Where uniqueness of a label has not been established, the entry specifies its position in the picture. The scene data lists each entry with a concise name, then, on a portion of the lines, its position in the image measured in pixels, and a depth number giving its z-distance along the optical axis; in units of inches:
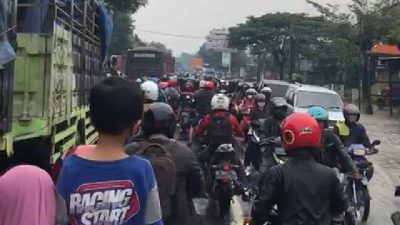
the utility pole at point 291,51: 1971.0
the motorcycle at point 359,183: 302.5
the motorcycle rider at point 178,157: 166.4
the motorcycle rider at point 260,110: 474.3
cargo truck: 212.1
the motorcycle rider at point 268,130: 327.3
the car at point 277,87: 866.0
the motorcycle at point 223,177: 315.3
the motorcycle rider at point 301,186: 146.3
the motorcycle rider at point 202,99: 535.8
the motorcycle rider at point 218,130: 328.5
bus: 1453.0
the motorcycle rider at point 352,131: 327.6
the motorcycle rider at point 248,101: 584.6
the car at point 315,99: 672.4
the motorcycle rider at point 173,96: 639.8
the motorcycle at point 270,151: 298.1
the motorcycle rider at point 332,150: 258.7
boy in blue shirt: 103.6
